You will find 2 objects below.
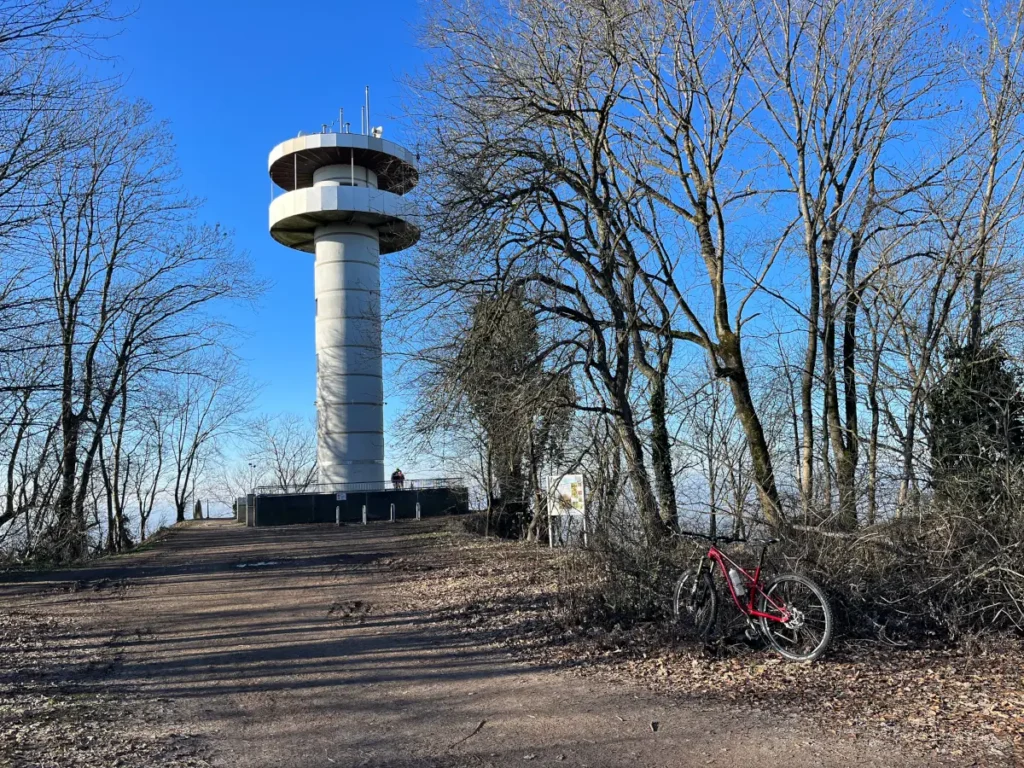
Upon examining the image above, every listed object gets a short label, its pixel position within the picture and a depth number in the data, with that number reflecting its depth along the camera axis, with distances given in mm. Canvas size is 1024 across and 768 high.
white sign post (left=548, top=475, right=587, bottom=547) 11234
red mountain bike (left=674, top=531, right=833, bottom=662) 6625
